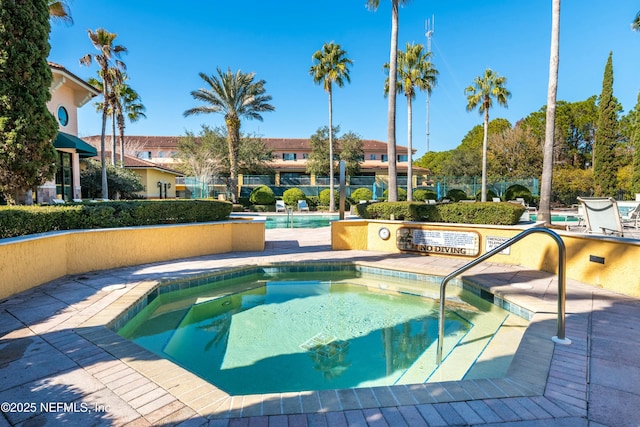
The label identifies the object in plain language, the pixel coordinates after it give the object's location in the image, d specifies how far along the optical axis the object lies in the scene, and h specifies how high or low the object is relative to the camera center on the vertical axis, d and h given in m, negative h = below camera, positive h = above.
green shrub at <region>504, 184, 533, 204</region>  25.44 +0.66
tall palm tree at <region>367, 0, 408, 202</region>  11.11 +2.96
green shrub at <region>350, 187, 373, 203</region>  25.80 +0.53
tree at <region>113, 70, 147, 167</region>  26.61 +8.21
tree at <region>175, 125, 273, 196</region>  30.89 +4.69
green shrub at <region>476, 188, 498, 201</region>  27.02 +0.63
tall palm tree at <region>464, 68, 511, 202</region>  25.02 +8.22
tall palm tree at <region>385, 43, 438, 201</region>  21.75 +8.37
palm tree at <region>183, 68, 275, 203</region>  22.86 +7.16
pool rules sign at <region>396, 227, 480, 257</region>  7.70 -0.95
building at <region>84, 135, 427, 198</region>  29.86 +4.27
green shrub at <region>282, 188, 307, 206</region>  26.12 +0.47
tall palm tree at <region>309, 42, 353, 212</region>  22.33 +9.09
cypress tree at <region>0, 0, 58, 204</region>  6.46 +2.11
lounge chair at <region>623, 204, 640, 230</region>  10.58 -0.57
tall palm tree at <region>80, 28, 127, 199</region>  18.45 +8.33
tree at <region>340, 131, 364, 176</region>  33.06 +5.10
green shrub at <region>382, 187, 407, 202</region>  26.00 +0.61
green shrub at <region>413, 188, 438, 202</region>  26.30 +0.53
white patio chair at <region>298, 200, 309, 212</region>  24.85 -0.30
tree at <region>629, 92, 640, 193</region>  23.58 +2.41
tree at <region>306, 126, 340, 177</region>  32.47 +4.77
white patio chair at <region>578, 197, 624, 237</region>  6.46 -0.29
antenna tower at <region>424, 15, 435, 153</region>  41.28 +21.60
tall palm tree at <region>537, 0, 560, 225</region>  9.34 +2.94
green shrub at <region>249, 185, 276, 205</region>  26.09 +0.39
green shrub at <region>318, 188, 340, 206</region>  26.77 +0.39
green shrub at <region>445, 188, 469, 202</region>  25.99 +0.52
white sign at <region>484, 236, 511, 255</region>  7.16 -0.88
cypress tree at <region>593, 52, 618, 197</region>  27.56 +4.77
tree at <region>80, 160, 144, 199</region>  21.70 +1.42
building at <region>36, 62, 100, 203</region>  12.09 +2.74
